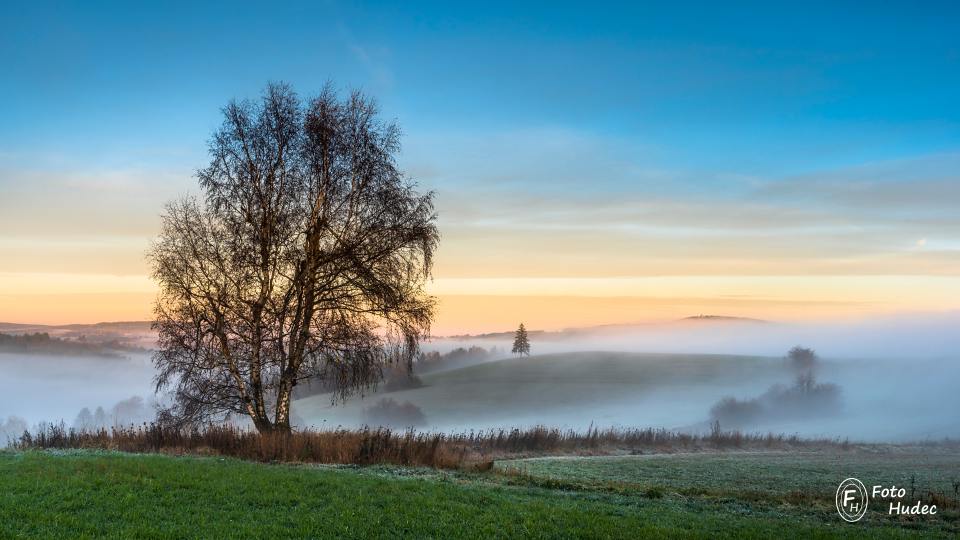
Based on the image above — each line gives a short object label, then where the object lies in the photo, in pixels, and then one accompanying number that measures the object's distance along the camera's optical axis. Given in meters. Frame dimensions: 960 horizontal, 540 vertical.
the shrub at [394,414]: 78.62
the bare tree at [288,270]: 24.48
